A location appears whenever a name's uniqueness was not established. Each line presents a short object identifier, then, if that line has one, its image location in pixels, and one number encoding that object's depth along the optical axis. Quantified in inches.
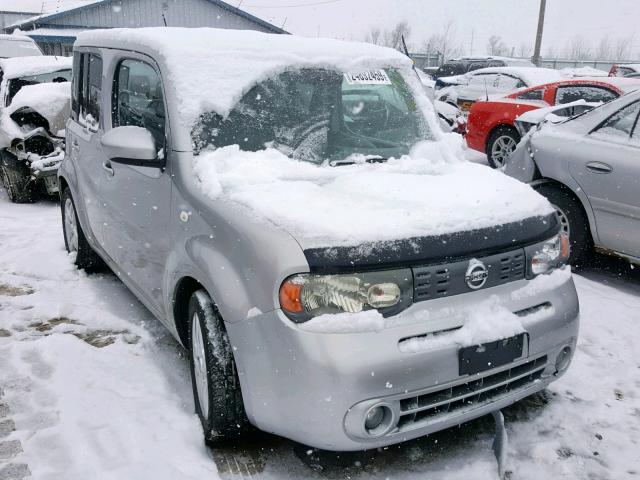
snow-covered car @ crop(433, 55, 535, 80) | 795.3
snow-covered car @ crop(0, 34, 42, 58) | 496.1
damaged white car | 277.9
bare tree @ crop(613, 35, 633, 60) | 3075.8
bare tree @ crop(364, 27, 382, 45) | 3042.1
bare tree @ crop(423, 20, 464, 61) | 3047.2
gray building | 1102.4
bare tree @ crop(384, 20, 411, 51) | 2588.6
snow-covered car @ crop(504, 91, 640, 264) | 172.7
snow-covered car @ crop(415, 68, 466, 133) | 254.3
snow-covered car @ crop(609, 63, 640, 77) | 735.9
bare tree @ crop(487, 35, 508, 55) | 3198.8
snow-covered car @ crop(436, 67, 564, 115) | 414.9
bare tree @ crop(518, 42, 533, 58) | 3209.4
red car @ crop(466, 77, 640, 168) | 342.0
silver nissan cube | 87.4
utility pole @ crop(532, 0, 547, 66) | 1092.5
